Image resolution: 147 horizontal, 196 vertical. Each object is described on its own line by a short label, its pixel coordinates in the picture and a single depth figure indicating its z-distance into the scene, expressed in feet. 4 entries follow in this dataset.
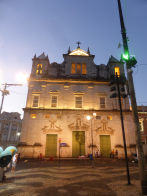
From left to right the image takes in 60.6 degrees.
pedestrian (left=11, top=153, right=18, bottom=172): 37.88
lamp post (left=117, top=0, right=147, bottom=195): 19.83
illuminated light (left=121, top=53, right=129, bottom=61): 24.52
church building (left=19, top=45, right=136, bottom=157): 69.51
